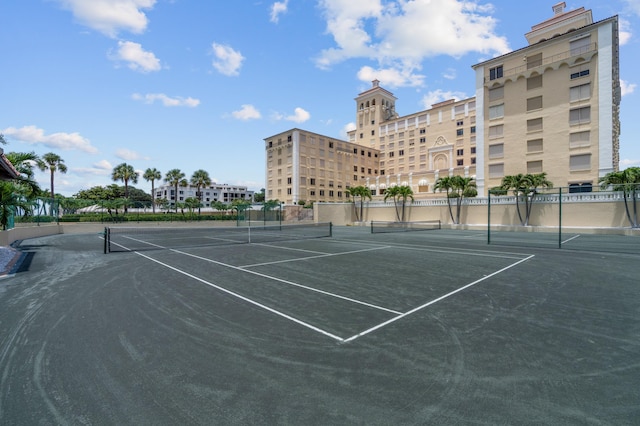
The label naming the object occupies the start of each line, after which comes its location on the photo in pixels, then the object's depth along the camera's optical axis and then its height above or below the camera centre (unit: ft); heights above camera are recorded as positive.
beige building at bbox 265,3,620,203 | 125.39 +42.93
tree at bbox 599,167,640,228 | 92.89 +5.20
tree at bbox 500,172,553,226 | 114.73 +6.69
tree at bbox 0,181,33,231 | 58.08 +1.78
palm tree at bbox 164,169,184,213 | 228.22 +23.48
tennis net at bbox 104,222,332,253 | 66.13 -8.33
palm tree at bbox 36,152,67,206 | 177.49 +26.81
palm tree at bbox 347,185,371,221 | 174.40 +7.77
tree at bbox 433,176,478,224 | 134.31 +7.60
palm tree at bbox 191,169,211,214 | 242.99 +23.23
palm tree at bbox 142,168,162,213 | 226.17 +24.22
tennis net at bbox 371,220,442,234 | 137.83 -9.33
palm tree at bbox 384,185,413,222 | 152.36 +5.25
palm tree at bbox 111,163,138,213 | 210.18 +24.66
